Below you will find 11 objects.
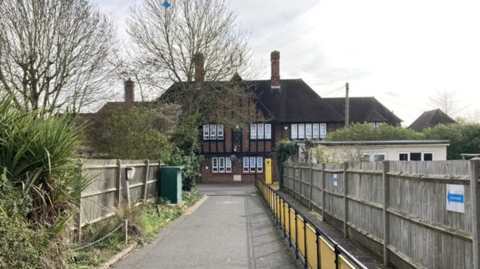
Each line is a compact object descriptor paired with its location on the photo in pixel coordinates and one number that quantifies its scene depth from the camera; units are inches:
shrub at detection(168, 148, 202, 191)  853.2
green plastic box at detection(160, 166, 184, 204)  744.3
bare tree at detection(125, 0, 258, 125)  1103.0
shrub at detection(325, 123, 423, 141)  1233.4
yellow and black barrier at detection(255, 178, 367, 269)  172.9
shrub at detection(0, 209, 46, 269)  190.9
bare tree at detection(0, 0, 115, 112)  728.3
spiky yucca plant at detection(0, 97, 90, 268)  234.8
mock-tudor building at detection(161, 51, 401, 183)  1690.5
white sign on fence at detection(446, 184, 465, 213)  212.4
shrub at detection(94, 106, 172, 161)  706.2
